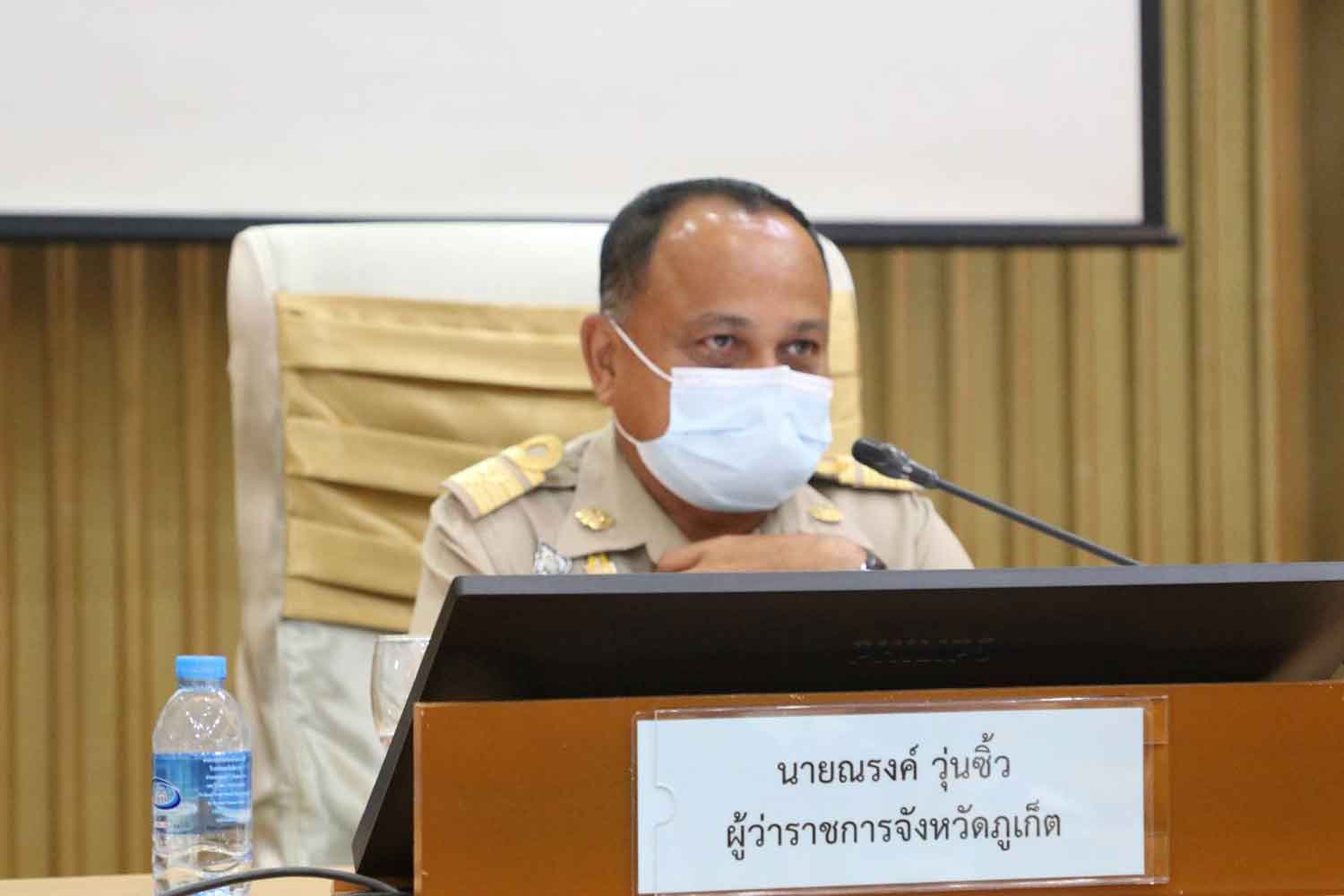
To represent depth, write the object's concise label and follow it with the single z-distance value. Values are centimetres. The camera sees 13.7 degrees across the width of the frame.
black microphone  349
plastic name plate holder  295
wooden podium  288
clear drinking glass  329
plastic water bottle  328
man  381
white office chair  383
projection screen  414
